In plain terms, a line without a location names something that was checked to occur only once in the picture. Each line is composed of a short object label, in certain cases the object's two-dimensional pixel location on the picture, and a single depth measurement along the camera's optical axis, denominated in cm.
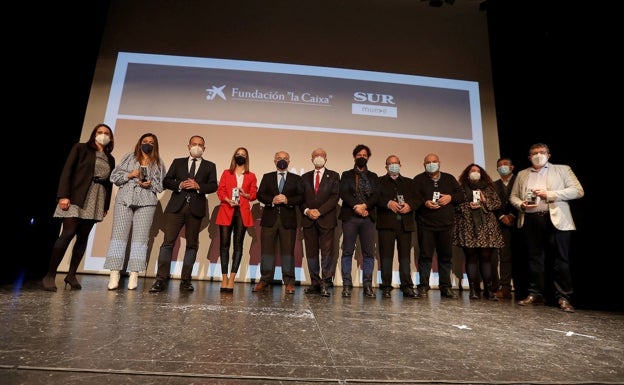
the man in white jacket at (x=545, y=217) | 314
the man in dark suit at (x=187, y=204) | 320
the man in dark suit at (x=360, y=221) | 343
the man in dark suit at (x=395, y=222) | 356
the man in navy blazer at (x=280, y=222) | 347
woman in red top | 327
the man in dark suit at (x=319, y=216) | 338
